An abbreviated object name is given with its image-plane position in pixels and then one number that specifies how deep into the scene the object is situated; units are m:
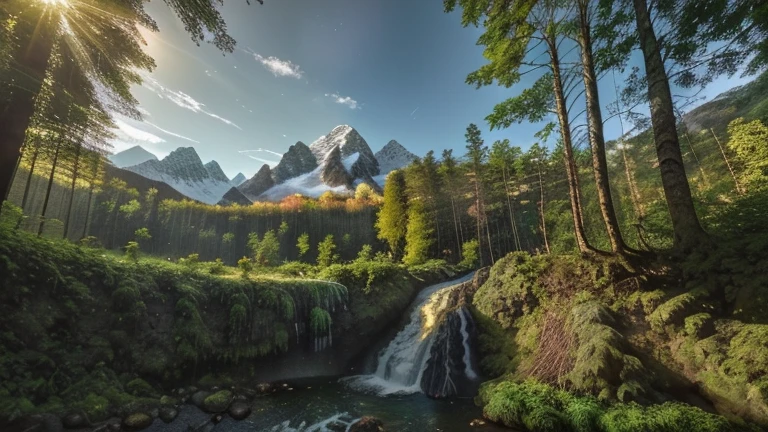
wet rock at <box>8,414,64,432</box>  5.48
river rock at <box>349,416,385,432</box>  7.32
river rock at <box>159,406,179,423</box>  7.39
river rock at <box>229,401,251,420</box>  8.11
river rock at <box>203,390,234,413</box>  8.26
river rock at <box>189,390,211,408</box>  8.49
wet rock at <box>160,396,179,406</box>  7.91
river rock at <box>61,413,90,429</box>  6.07
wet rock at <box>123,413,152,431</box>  6.75
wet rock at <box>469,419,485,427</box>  7.34
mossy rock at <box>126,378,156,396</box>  7.90
